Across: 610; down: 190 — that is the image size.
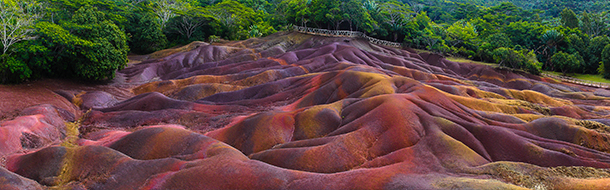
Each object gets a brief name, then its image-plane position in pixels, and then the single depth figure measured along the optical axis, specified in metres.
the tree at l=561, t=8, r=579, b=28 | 76.51
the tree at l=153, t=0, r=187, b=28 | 69.06
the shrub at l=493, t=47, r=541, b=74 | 51.19
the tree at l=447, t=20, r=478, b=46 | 67.62
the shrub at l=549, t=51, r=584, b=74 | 54.29
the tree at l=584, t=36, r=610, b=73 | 57.72
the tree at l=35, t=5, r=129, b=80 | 31.36
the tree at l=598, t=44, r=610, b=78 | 52.25
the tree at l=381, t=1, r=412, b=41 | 67.88
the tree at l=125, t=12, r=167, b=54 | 62.22
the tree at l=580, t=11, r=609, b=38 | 76.19
